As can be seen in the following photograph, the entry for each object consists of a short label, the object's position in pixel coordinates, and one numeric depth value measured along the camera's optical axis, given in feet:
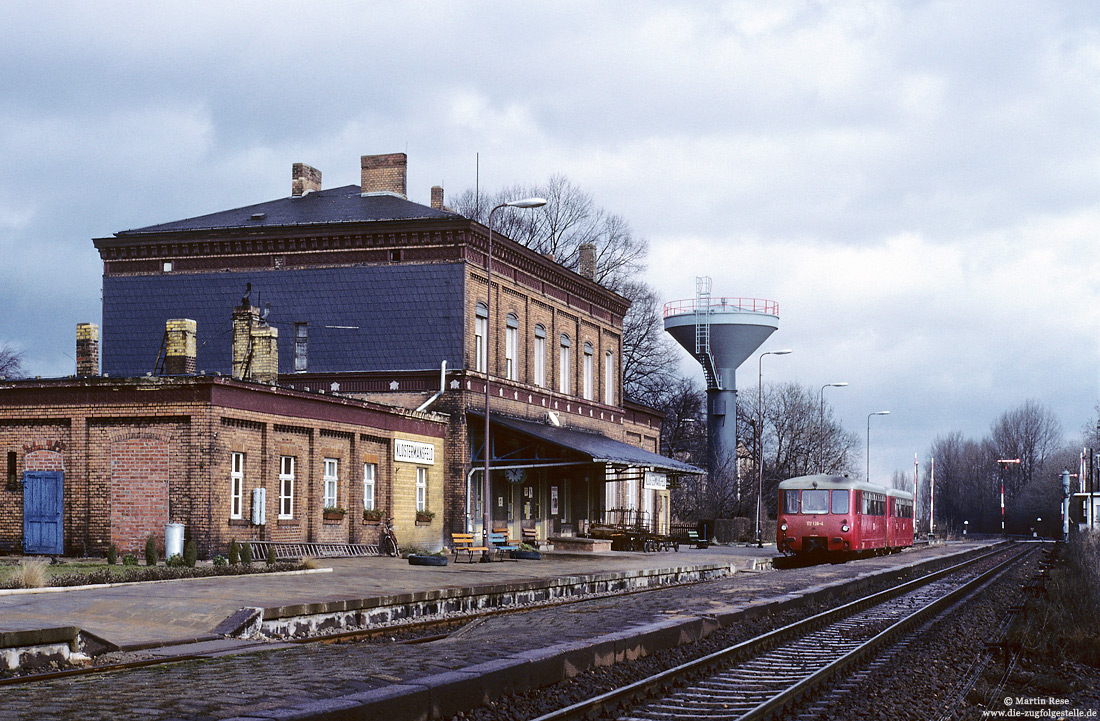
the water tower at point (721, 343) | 208.95
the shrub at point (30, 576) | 57.62
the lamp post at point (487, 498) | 93.61
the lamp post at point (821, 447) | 250.64
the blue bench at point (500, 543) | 110.22
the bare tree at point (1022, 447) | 439.22
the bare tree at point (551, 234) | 209.56
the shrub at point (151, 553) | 79.56
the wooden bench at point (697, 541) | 161.88
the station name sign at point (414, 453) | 108.99
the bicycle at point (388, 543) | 100.78
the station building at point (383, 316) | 117.29
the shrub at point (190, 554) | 78.89
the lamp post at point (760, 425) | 162.20
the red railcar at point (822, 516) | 122.72
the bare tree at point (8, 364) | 225.56
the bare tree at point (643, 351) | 221.87
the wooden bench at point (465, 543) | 99.40
